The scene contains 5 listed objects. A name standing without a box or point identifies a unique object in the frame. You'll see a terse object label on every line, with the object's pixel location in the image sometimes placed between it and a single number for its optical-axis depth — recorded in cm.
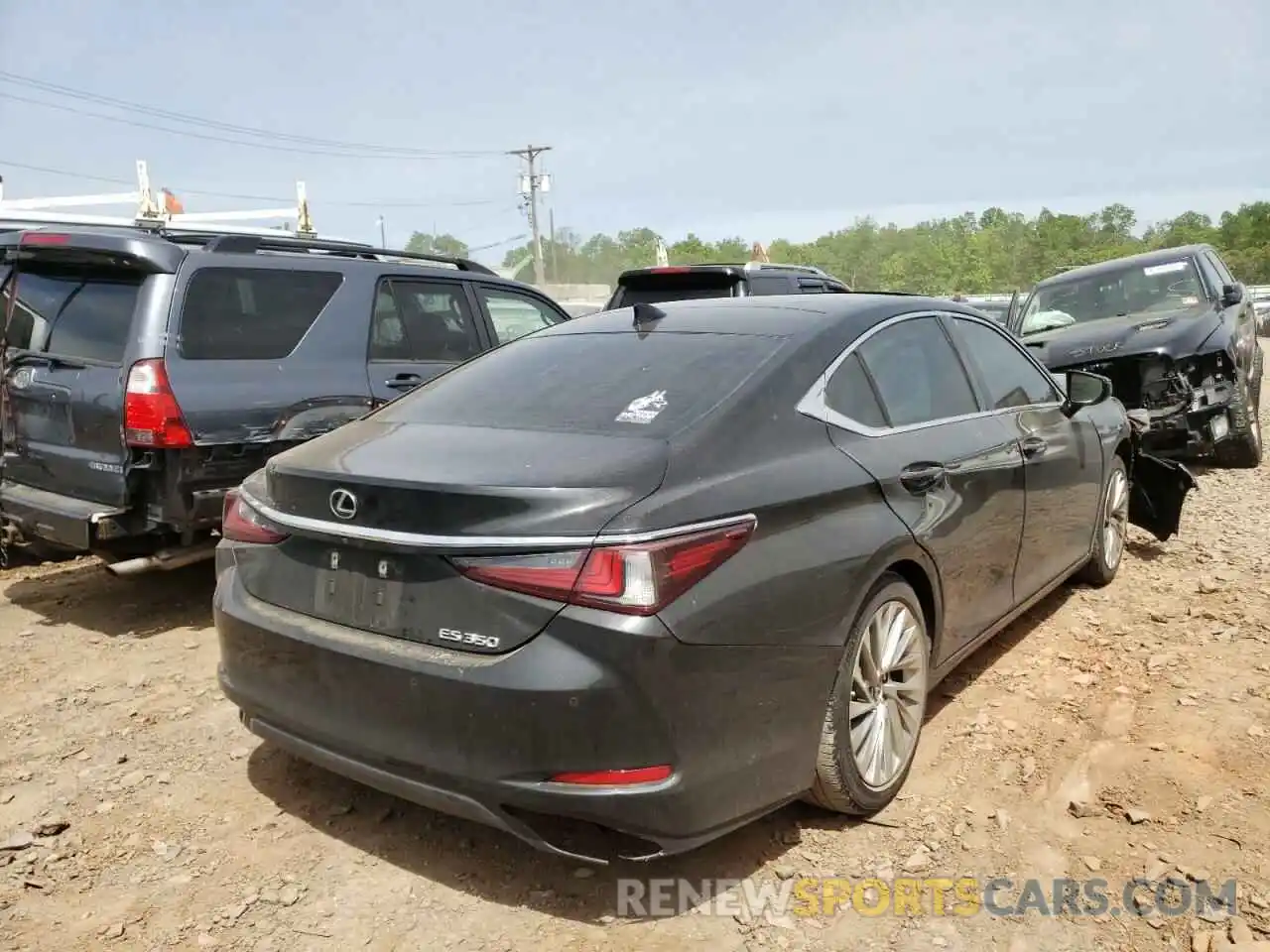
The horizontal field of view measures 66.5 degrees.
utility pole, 5198
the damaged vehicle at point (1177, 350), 746
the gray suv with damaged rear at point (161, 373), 440
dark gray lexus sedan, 226
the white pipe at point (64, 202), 958
